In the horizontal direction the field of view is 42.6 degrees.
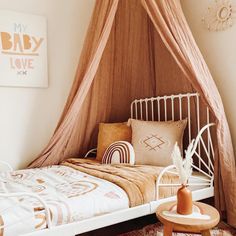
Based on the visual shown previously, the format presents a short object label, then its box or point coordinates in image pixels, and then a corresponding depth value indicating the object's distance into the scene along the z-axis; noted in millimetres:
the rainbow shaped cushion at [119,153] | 2529
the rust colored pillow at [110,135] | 2773
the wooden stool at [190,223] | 1659
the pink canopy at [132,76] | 2205
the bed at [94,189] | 1606
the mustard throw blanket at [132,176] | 1957
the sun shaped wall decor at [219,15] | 2412
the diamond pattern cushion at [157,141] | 2477
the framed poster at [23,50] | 2750
